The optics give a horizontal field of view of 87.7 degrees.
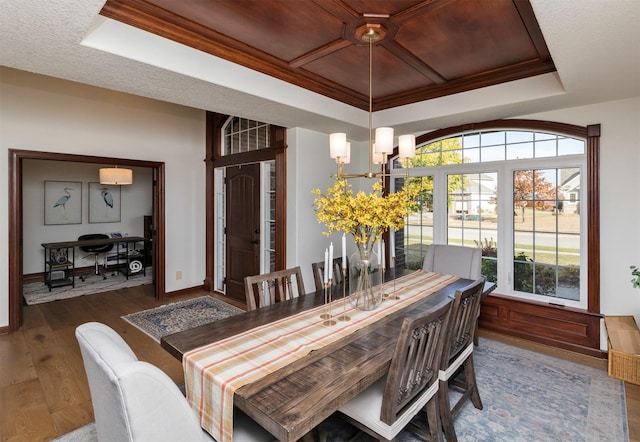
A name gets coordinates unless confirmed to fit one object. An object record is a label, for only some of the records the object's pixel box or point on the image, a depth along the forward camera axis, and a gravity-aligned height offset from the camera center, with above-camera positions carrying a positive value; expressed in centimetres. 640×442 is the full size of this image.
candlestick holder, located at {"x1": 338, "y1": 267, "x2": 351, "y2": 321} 202 -59
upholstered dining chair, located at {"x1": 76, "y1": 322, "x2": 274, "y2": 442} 96 -54
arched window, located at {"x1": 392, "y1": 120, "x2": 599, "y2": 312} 327 +20
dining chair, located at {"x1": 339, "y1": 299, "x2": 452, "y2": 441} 146 -82
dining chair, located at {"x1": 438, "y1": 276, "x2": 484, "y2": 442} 188 -81
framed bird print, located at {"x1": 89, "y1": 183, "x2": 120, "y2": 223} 700 +38
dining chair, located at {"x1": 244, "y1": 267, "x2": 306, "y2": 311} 225 -47
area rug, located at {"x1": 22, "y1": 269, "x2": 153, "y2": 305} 507 -113
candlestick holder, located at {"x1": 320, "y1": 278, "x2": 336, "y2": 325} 195 -59
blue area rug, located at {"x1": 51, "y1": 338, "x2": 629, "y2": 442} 209 -134
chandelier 215 +52
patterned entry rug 382 -121
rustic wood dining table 115 -64
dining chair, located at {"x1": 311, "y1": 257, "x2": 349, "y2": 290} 273 -46
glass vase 215 -39
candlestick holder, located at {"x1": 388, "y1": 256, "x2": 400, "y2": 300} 248 -57
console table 567 -71
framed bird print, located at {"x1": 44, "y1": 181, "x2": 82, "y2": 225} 646 +37
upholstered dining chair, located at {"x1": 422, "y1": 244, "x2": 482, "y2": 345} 330 -43
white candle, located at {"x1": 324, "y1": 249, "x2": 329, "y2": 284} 193 -28
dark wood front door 463 -8
